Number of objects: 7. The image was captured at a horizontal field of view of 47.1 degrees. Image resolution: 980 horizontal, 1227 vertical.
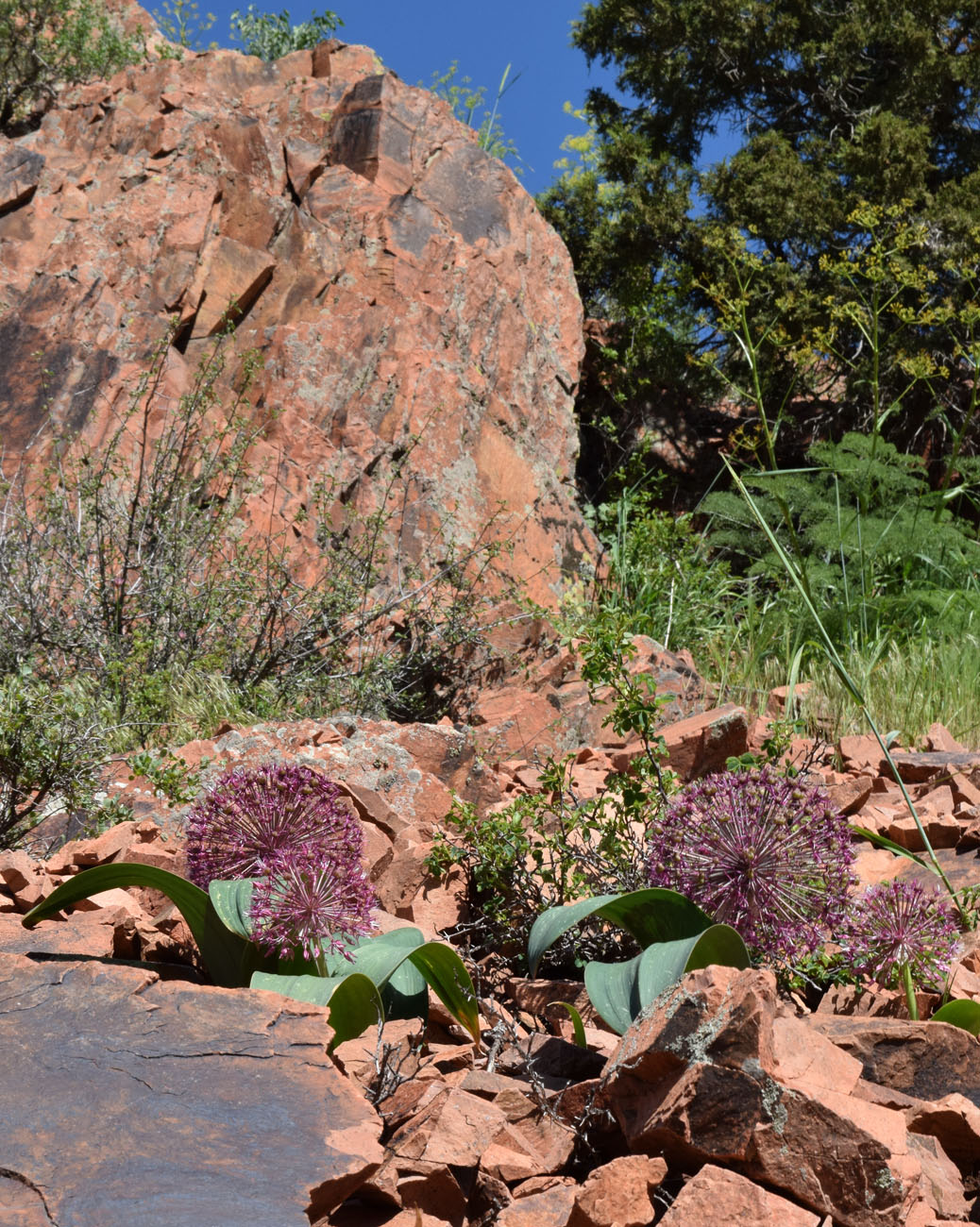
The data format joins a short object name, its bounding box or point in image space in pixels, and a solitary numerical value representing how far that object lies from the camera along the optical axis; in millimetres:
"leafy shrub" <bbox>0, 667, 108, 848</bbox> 3328
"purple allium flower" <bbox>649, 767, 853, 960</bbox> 2287
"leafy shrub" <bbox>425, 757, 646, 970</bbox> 2969
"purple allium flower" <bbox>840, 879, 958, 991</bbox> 2572
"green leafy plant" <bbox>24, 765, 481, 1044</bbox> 2068
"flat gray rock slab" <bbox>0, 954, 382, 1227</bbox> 1382
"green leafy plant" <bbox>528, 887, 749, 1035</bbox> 2016
